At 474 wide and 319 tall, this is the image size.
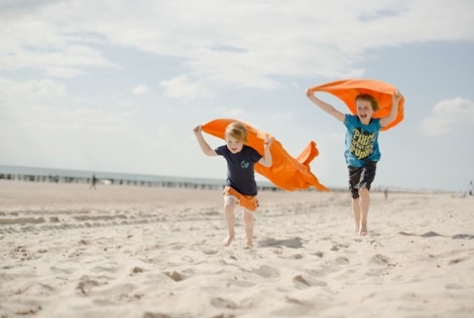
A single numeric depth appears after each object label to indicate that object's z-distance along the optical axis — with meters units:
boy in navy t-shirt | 5.74
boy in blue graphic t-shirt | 6.23
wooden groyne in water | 42.25
